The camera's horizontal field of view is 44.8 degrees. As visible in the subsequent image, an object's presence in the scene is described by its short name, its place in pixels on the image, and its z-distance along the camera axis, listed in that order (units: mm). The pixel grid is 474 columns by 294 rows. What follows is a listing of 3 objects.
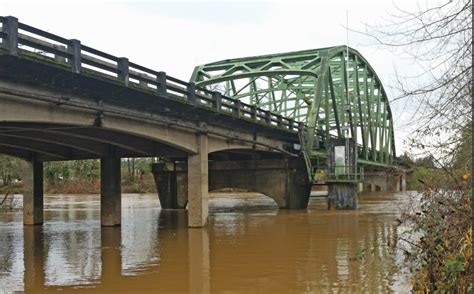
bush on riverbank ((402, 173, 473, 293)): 7469
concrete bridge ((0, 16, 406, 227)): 16469
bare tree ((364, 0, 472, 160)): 6500
